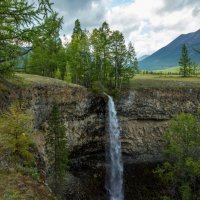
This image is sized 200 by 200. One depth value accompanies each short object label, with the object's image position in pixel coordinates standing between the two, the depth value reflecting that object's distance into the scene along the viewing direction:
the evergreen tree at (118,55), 32.75
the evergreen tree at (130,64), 33.20
